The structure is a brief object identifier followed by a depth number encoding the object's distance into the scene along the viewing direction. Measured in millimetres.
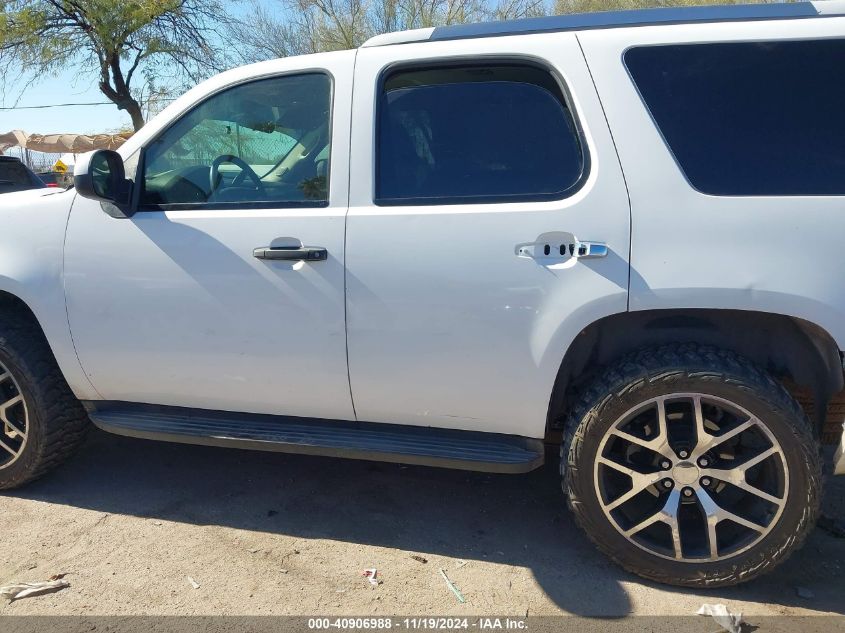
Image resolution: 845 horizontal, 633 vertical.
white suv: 2389
